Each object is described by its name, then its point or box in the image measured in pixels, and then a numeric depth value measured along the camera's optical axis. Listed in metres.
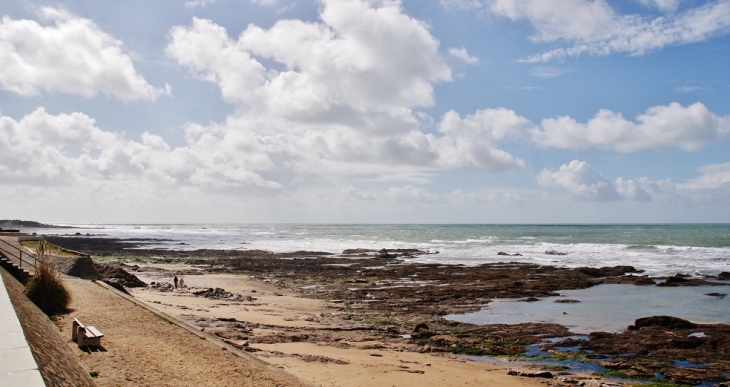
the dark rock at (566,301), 21.39
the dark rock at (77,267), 19.53
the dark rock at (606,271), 31.17
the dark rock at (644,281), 27.42
